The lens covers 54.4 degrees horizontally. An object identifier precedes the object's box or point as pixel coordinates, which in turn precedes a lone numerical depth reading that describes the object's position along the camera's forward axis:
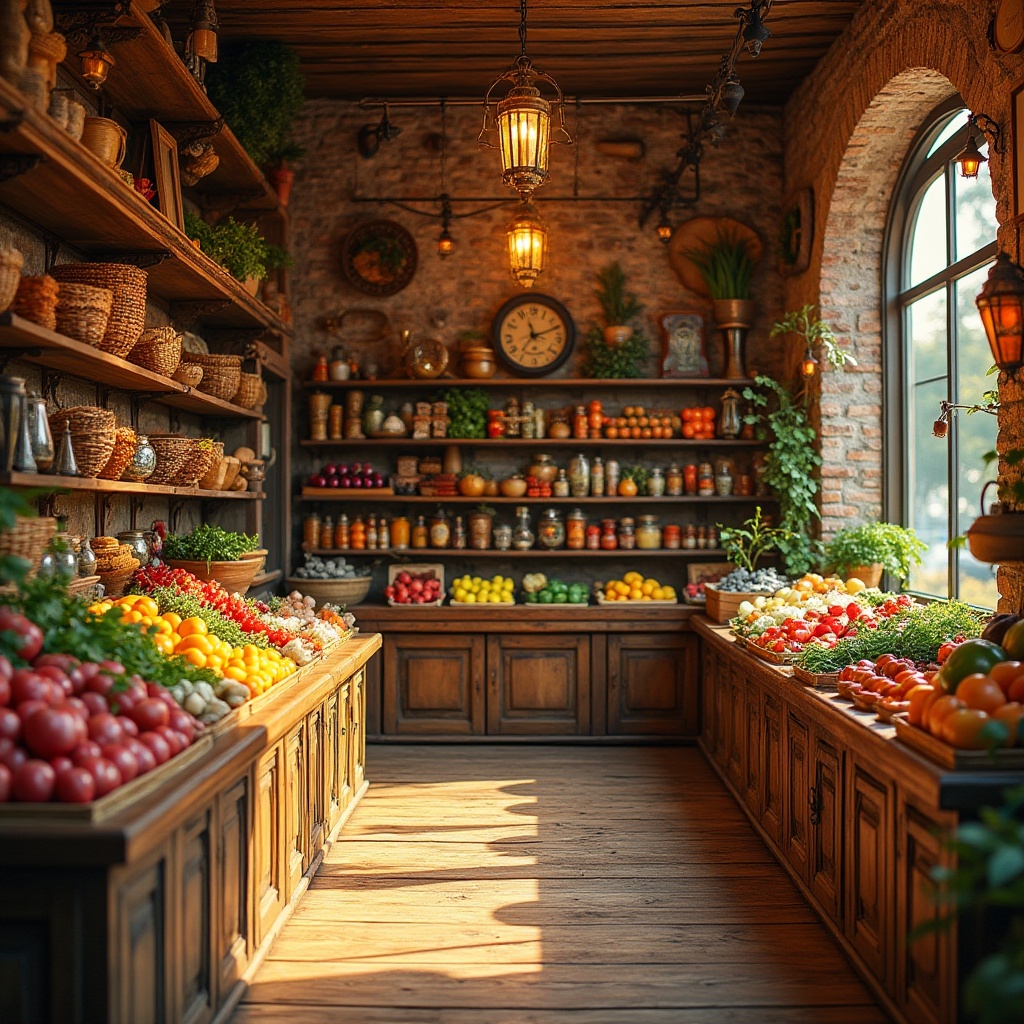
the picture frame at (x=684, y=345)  6.96
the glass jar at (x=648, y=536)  6.86
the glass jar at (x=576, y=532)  6.87
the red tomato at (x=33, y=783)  2.21
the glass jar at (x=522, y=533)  6.86
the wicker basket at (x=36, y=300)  3.12
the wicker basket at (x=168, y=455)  4.39
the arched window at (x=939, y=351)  4.95
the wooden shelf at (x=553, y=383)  6.73
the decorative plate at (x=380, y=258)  7.00
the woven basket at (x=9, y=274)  2.89
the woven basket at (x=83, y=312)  3.37
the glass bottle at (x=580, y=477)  6.81
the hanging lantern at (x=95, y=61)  3.63
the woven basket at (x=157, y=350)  4.12
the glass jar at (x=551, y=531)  6.81
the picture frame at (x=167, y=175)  4.46
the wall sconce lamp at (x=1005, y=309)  3.31
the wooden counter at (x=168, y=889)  2.14
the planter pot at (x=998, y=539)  3.25
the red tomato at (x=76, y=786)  2.21
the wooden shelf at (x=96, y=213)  2.96
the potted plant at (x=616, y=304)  6.82
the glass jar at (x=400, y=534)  6.85
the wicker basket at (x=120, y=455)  3.77
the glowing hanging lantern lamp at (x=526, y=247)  5.26
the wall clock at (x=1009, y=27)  3.57
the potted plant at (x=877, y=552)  5.62
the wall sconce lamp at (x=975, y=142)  3.80
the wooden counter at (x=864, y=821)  2.54
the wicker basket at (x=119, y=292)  3.68
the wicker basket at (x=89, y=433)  3.49
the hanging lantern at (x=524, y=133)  4.00
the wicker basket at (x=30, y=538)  3.01
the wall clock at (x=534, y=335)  6.96
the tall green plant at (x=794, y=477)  6.27
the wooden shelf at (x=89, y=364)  3.10
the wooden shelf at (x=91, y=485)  3.04
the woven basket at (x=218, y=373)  5.02
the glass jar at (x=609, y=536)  6.84
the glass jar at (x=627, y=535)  6.86
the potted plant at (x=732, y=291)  6.79
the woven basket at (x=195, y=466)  4.58
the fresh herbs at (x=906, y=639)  3.89
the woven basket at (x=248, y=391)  5.50
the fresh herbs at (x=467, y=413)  6.80
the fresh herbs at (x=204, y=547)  4.89
